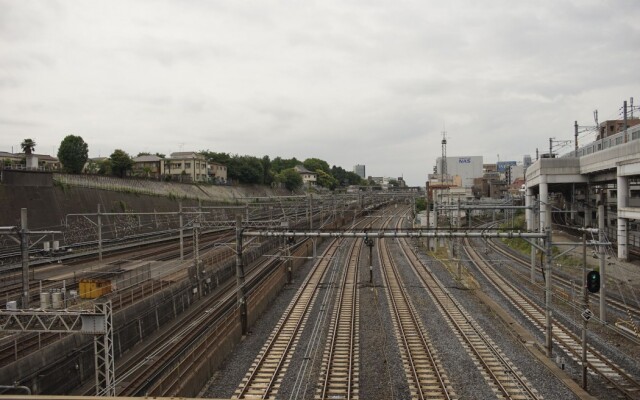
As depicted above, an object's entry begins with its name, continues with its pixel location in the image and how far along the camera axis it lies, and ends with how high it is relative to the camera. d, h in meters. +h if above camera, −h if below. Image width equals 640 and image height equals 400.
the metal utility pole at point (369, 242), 24.12 -2.45
